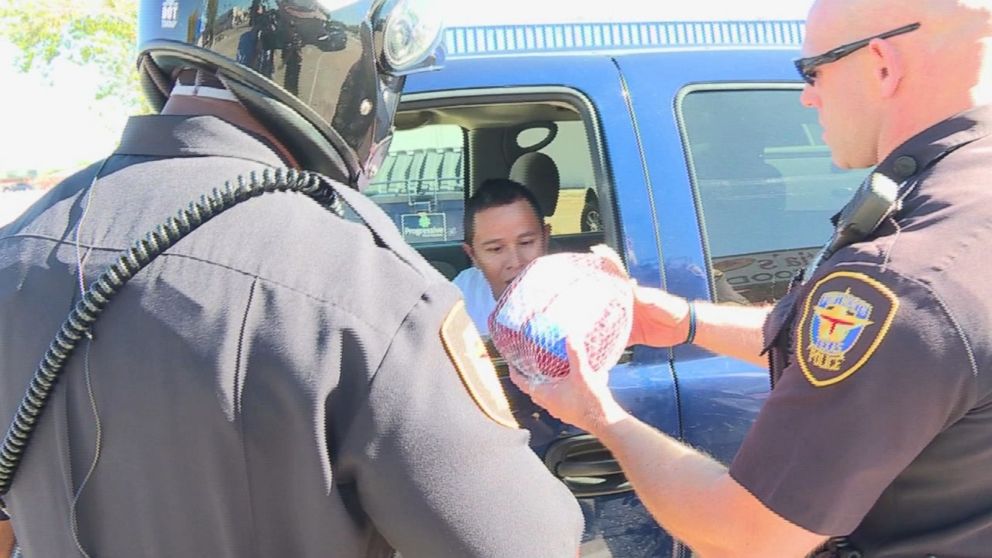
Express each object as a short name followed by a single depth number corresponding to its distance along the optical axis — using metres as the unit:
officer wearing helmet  0.81
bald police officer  1.03
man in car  2.64
